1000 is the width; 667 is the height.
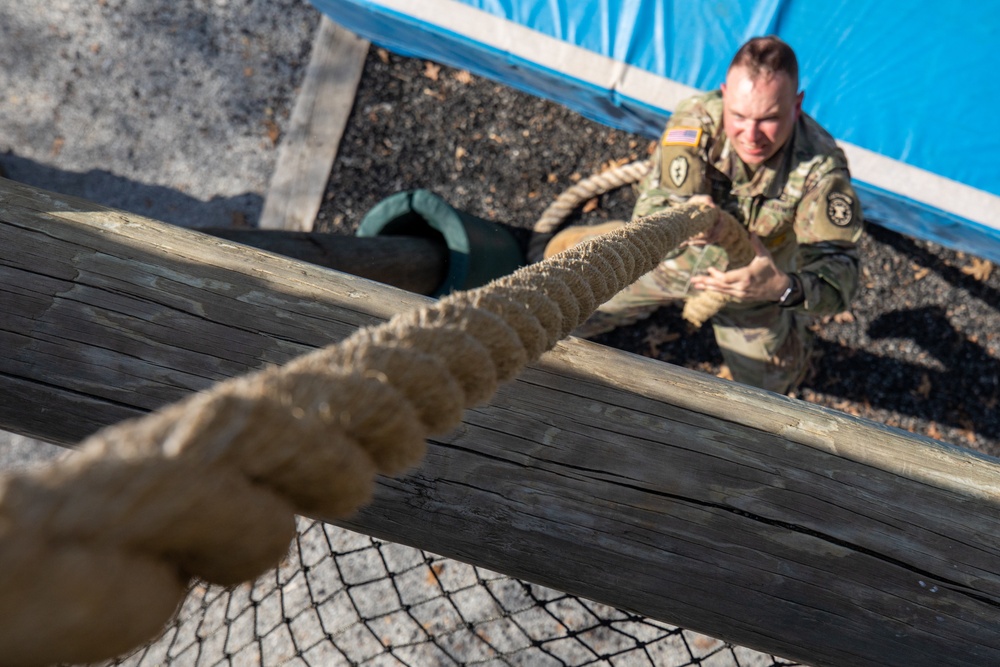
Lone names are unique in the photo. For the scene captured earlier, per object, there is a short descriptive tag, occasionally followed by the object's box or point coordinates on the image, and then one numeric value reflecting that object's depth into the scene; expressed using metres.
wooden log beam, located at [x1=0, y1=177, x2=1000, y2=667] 1.15
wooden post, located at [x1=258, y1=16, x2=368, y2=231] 4.32
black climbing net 3.39
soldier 2.75
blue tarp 3.55
